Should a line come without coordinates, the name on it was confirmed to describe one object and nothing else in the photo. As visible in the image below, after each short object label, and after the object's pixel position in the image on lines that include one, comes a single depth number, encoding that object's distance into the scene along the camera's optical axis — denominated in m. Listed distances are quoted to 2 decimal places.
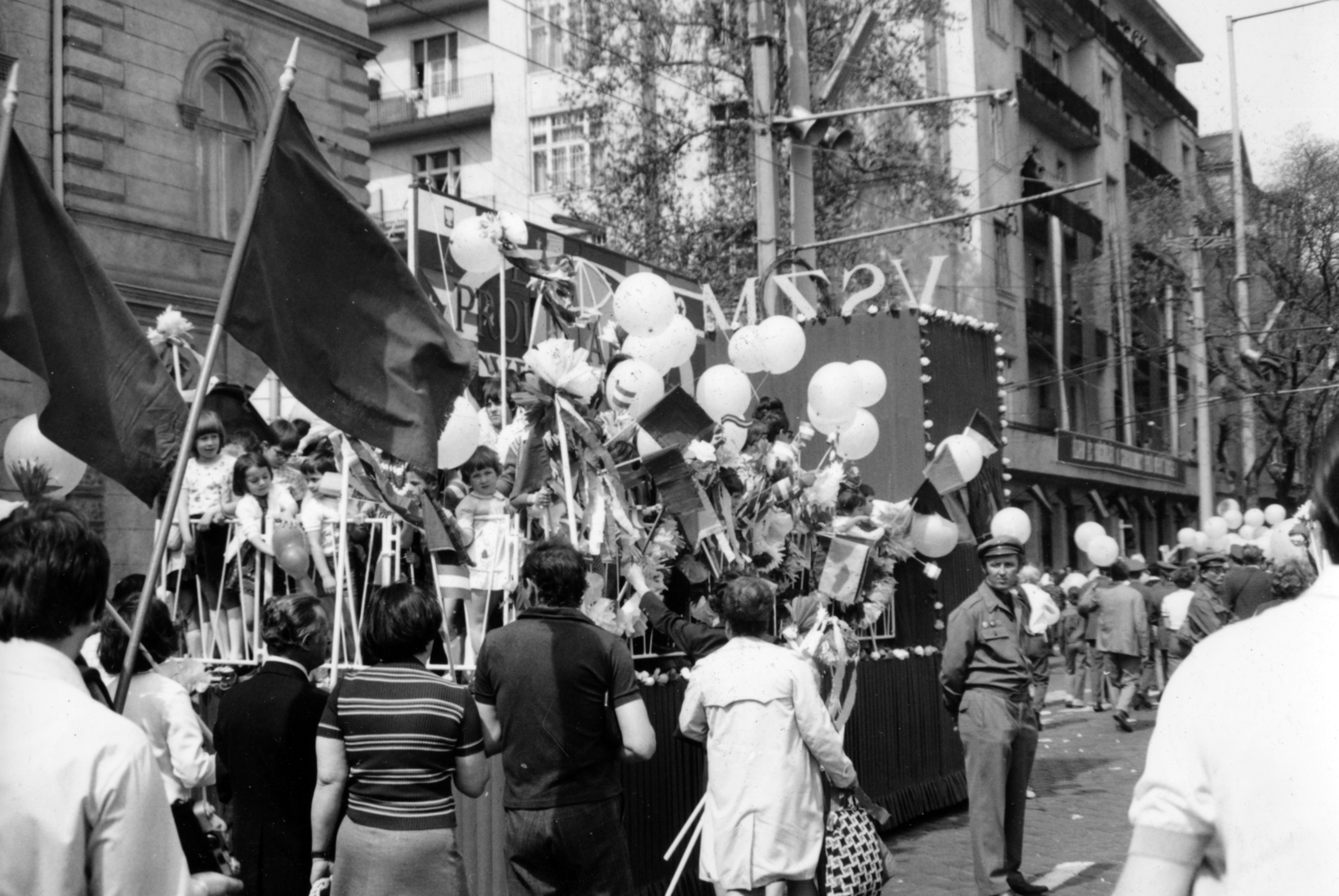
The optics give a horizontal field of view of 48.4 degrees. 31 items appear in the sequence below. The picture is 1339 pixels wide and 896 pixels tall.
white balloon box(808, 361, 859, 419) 9.46
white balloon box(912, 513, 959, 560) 10.15
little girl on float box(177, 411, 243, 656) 8.24
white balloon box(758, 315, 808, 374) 9.56
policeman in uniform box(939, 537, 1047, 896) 7.69
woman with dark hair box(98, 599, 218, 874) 4.80
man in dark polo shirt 5.20
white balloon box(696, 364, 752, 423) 8.82
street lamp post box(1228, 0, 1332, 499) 28.30
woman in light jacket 5.71
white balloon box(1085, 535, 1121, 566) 20.00
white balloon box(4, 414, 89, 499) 7.24
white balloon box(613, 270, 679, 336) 8.25
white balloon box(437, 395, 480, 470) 7.23
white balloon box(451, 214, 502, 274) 7.55
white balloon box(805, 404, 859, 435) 9.69
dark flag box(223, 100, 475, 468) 5.01
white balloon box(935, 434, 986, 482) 10.39
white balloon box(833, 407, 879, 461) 9.91
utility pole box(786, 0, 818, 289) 14.30
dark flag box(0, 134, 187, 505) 4.64
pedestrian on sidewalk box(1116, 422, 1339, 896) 2.01
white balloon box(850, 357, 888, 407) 9.84
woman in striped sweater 4.59
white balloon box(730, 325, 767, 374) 9.63
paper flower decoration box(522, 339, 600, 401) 7.09
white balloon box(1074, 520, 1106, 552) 21.00
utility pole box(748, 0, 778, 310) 13.96
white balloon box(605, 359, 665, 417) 7.61
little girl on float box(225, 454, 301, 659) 7.97
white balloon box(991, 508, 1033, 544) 11.86
